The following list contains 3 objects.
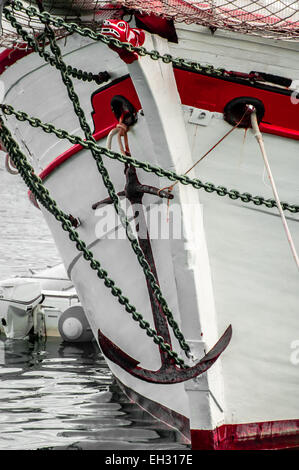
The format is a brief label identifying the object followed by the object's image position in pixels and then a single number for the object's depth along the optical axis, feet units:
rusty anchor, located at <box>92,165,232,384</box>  27.43
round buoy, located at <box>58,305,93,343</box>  63.77
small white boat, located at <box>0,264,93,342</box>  63.98
